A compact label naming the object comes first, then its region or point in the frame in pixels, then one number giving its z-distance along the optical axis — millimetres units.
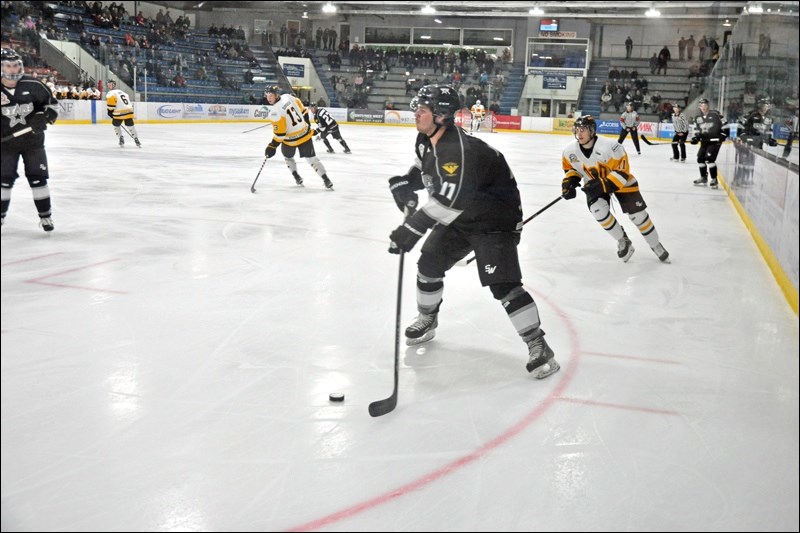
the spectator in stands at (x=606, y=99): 23500
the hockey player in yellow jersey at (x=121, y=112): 11931
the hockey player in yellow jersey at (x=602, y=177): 4887
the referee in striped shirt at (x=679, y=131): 14384
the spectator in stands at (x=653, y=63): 23883
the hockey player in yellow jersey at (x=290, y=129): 8406
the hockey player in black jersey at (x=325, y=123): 12383
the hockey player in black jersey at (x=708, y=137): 9909
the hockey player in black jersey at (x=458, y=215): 2678
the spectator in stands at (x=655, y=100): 22736
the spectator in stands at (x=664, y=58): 23703
